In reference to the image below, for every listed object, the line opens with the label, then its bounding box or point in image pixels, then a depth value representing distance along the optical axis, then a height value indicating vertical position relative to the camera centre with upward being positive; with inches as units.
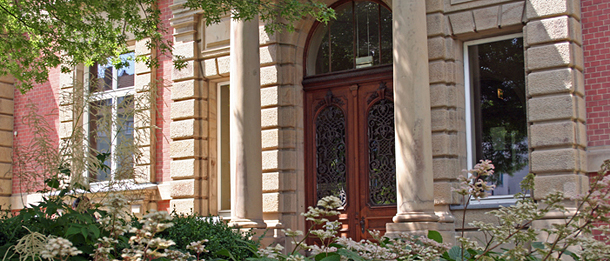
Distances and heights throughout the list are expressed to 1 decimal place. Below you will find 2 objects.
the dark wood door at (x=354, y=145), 411.5 +20.7
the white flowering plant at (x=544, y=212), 99.5 -7.9
